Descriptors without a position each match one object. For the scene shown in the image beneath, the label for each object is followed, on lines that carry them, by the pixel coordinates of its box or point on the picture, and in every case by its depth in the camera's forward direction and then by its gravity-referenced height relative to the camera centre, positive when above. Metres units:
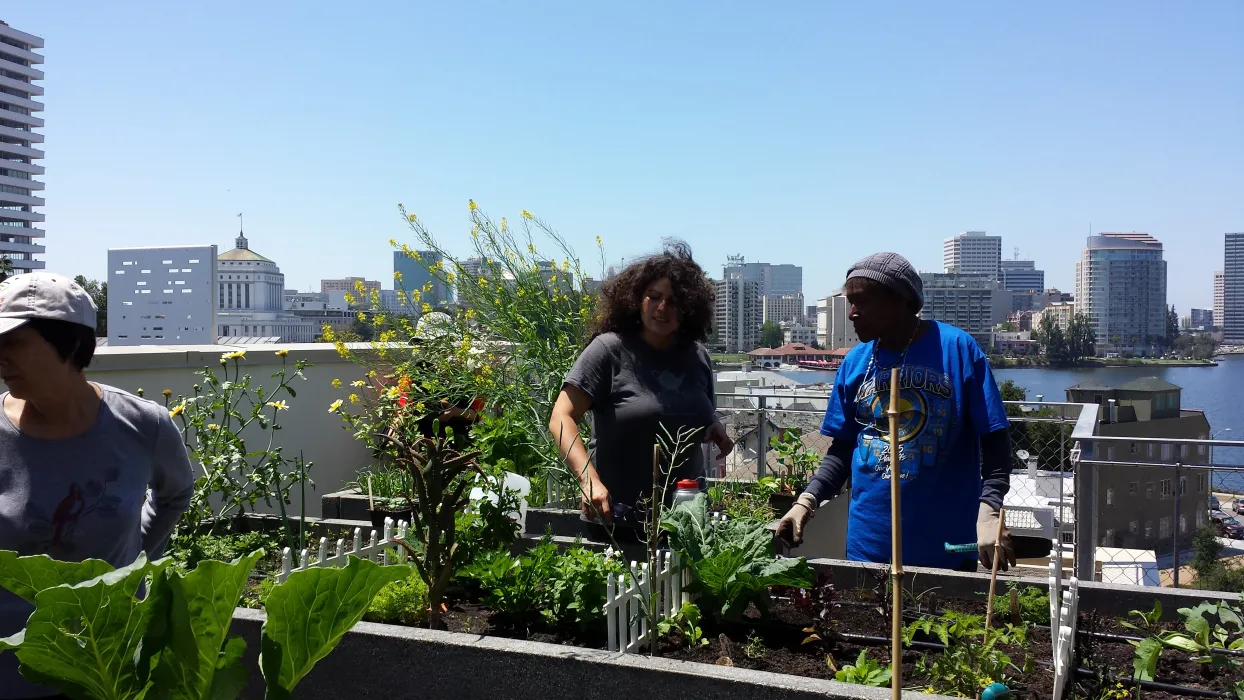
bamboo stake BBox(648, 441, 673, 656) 2.38 -0.63
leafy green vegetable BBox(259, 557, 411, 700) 1.06 -0.32
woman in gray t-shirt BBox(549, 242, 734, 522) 3.10 -0.15
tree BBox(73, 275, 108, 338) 41.40 +2.06
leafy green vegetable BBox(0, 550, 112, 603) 1.02 -0.26
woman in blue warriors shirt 2.54 -0.24
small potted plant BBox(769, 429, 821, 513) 5.57 -0.77
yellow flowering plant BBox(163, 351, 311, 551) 3.86 -0.54
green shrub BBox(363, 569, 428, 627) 2.57 -0.74
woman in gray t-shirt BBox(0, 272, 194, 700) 1.89 -0.23
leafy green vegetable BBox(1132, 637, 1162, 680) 2.13 -0.73
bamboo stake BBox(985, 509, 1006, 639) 2.21 -0.51
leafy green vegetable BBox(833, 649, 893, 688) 2.04 -0.74
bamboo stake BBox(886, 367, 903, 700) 1.12 -0.24
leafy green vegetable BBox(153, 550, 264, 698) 1.02 -0.32
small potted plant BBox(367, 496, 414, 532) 3.98 -0.76
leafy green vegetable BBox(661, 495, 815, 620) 2.51 -0.61
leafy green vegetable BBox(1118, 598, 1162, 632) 2.41 -0.73
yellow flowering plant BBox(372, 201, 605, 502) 5.28 +0.00
